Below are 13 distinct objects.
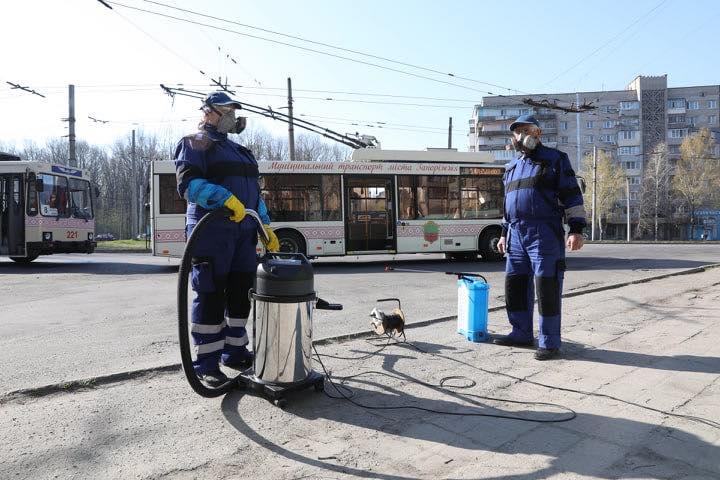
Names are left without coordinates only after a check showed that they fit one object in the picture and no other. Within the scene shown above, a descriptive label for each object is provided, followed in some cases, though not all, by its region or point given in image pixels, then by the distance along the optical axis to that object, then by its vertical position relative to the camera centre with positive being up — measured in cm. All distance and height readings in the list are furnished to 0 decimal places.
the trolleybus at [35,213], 1423 +52
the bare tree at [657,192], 6444 +418
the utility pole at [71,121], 2341 +504
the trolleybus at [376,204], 1352 +67
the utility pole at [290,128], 2295 +450
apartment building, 7956 +1671
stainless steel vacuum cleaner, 331 -64
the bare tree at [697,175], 6144 +595
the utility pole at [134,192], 4478 +344
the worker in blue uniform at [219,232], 365 -2
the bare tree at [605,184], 6525 +541
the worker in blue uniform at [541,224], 457 +2
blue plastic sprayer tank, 509 -83
